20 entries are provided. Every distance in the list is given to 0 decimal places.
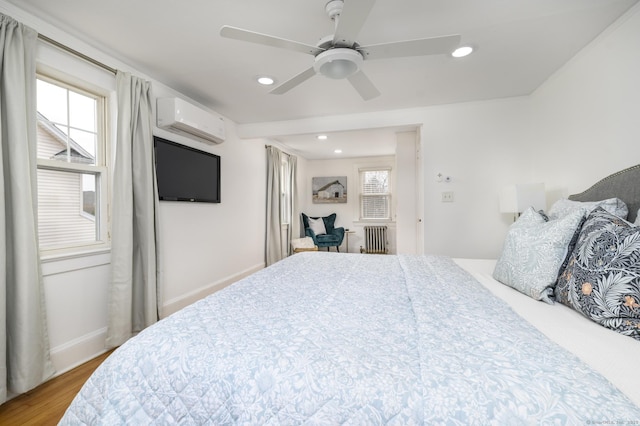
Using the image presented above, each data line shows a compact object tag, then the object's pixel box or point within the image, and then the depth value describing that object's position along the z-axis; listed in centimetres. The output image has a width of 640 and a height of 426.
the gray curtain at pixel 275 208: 460
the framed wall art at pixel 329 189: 638
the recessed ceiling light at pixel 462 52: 203
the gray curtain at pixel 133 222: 210
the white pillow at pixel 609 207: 132
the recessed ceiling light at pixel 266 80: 250
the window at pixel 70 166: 186
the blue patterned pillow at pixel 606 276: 91
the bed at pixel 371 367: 59
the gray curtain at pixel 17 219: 153
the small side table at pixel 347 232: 625
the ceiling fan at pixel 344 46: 140
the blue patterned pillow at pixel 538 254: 124
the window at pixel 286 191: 535
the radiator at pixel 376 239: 607
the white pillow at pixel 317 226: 591
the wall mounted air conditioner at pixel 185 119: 250
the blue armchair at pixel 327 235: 574
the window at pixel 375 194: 622
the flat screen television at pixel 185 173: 259
